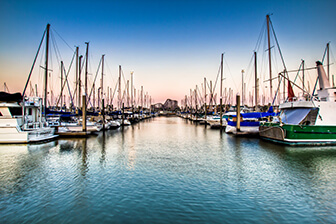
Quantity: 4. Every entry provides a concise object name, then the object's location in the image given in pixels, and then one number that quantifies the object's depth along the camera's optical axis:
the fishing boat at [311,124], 22.91
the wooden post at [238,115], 32.73
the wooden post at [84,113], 31.73
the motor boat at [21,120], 23.64
